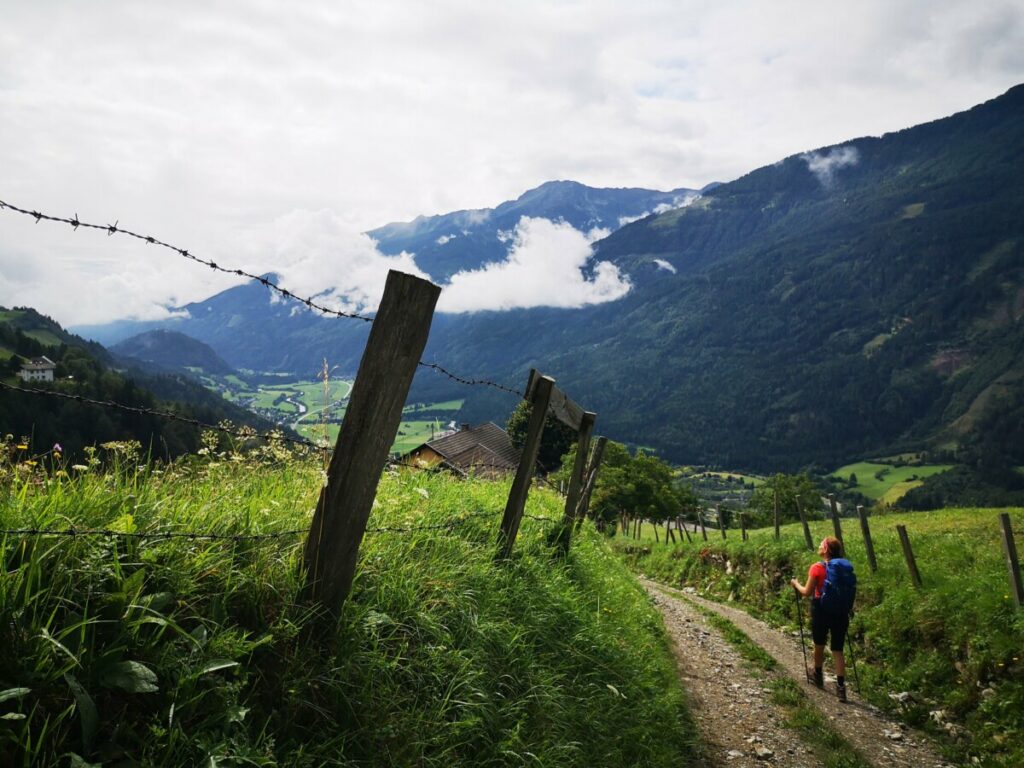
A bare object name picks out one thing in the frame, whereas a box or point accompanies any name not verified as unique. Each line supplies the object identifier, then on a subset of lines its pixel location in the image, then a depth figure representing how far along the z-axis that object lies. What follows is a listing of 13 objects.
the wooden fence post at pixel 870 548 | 13.83
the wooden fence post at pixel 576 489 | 8.02
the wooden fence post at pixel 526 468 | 6.48
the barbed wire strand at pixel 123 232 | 3.69
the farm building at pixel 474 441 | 72.73
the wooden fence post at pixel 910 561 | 12.00
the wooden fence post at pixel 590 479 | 10.38
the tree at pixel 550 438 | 71.12
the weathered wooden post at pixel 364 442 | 3.84
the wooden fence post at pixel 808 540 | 18.20
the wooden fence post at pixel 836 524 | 16.52
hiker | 9.91
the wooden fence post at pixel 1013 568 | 9.74
